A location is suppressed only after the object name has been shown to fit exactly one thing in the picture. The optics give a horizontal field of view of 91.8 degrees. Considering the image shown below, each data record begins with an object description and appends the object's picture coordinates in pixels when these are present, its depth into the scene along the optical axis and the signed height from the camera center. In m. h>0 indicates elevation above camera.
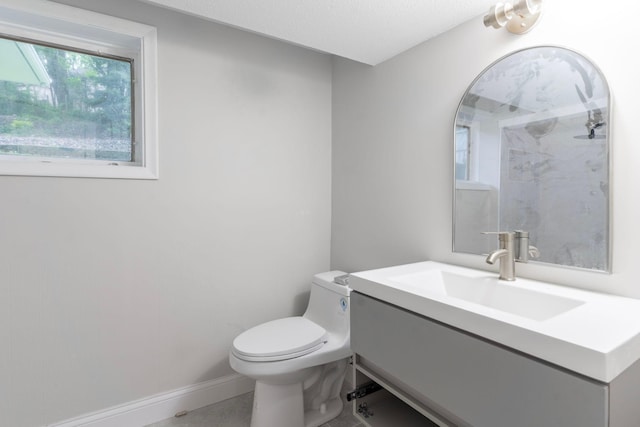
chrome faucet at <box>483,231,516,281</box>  1.08 -0.17
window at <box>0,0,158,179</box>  1.38 +0.56
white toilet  1.40 -0.71
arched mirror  0.97 +0.18
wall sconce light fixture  1.02 +0.65
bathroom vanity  0.59 -0.34
